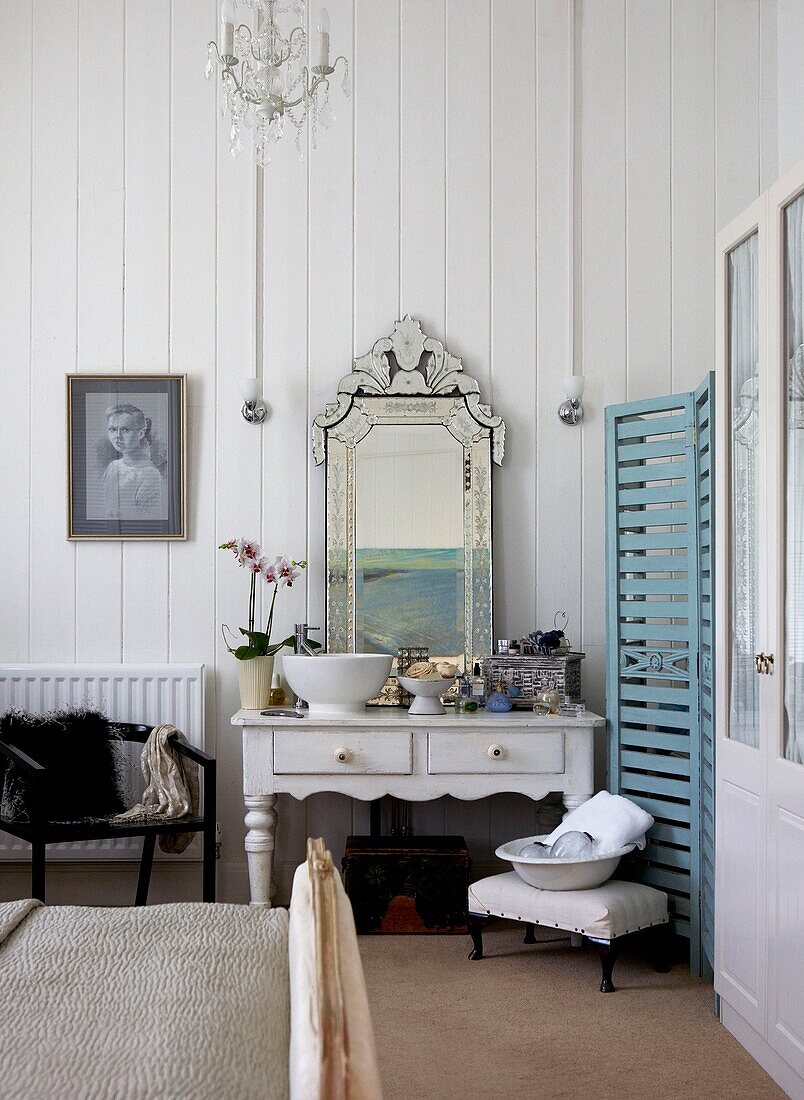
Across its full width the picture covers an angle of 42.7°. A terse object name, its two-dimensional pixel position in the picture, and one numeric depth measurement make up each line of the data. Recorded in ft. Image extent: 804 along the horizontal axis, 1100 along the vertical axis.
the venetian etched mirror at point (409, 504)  12.64
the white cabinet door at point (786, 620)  7.73
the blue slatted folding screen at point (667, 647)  10.51
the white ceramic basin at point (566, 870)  10.18
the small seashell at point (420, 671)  11.66
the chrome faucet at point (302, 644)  12.12
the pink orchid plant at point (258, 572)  12.06
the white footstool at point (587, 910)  9.90
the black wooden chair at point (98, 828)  10.10
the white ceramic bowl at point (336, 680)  11.39
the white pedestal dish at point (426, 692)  11.57
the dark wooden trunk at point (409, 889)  11.52
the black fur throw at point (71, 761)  11.02
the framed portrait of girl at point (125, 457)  12.82
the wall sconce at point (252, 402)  12.75
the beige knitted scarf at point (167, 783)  11.12
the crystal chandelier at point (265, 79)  8.07
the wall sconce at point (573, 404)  12.80
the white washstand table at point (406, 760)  11.20
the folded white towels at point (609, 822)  10.56
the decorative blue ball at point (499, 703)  11.70
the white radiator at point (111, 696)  12.53
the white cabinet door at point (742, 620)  8.45
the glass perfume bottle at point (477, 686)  12.29
